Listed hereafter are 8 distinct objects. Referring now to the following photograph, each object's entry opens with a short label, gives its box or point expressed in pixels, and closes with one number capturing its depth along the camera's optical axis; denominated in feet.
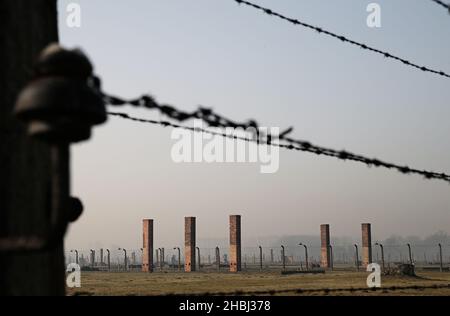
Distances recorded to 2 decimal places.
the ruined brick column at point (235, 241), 138.21
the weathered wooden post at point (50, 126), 5.16
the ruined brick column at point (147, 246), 146.82
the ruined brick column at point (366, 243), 152.15
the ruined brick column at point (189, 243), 141.38
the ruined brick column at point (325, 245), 158.92
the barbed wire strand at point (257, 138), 8.18
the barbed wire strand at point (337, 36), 11.04
